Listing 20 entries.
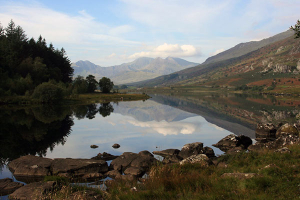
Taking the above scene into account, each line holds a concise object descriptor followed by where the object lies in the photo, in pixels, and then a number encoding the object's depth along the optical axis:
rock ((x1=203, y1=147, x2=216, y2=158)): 28.19
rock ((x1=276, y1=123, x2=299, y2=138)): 34.06
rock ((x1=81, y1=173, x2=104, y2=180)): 20.33
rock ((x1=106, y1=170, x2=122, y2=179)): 20.65
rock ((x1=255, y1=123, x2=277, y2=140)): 39.28
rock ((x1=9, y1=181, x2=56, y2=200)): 13.82
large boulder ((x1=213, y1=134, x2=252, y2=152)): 32.60
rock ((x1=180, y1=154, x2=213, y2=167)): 19.27
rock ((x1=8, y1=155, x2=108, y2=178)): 20.83
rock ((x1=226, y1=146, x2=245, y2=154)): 28.45
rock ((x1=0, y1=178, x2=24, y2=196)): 16.90
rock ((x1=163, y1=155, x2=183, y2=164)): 24.50
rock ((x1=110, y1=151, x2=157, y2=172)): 22.61
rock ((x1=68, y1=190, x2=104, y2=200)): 11.61
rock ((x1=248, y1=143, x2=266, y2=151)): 26.98
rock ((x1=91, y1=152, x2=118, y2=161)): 26.55
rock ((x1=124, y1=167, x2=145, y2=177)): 20.91
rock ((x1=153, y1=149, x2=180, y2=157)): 28.08
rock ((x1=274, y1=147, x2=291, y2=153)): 19.24
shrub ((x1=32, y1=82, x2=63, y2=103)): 94.81
